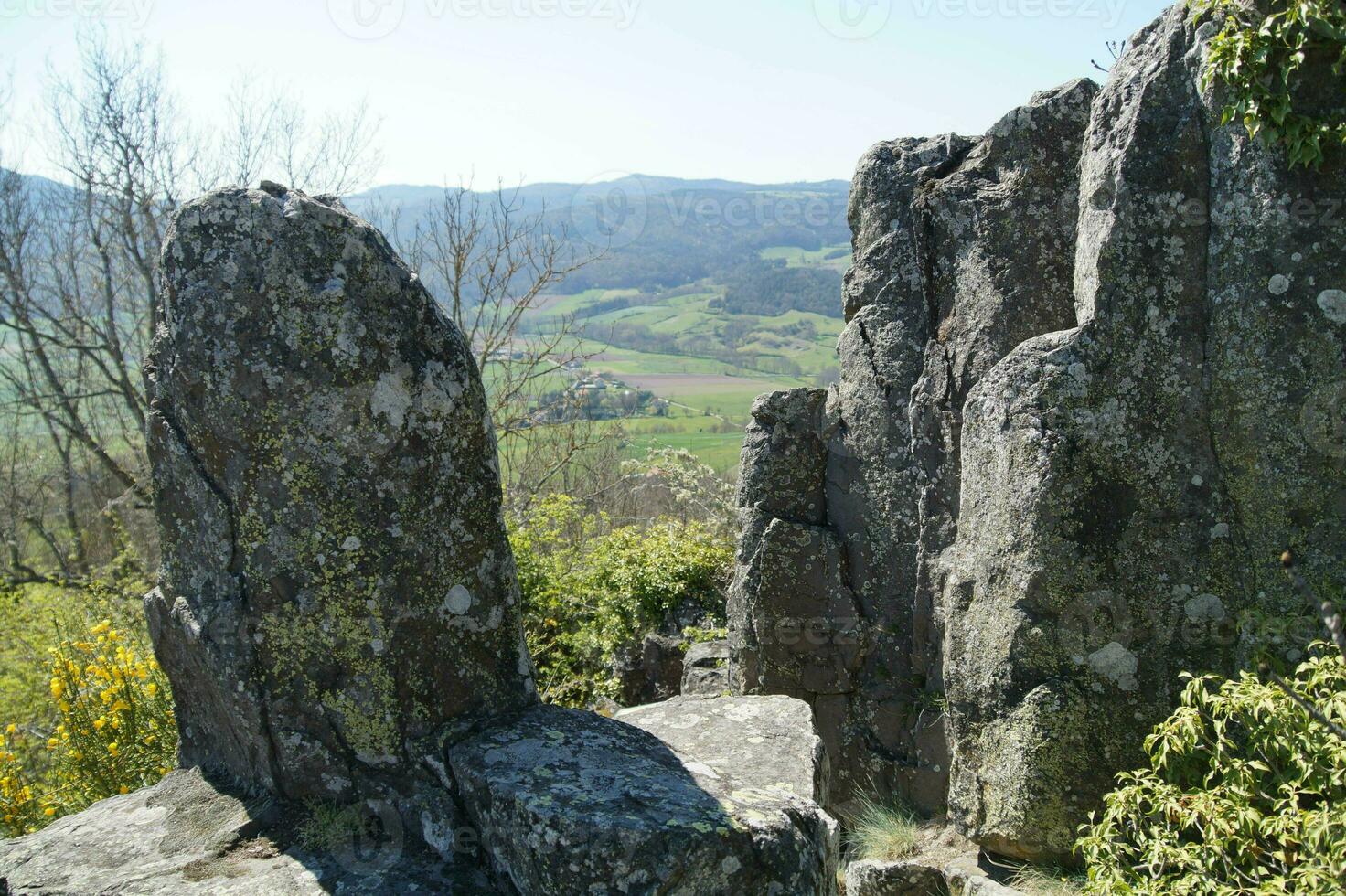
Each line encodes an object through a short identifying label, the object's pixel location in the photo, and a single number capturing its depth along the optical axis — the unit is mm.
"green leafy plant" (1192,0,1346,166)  4617
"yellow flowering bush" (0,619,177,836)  6664
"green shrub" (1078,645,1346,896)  3883
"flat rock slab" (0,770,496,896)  3740
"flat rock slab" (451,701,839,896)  3367
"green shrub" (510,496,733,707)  10844
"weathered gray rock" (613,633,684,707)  10352
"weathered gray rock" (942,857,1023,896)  5352
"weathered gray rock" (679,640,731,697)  8945
